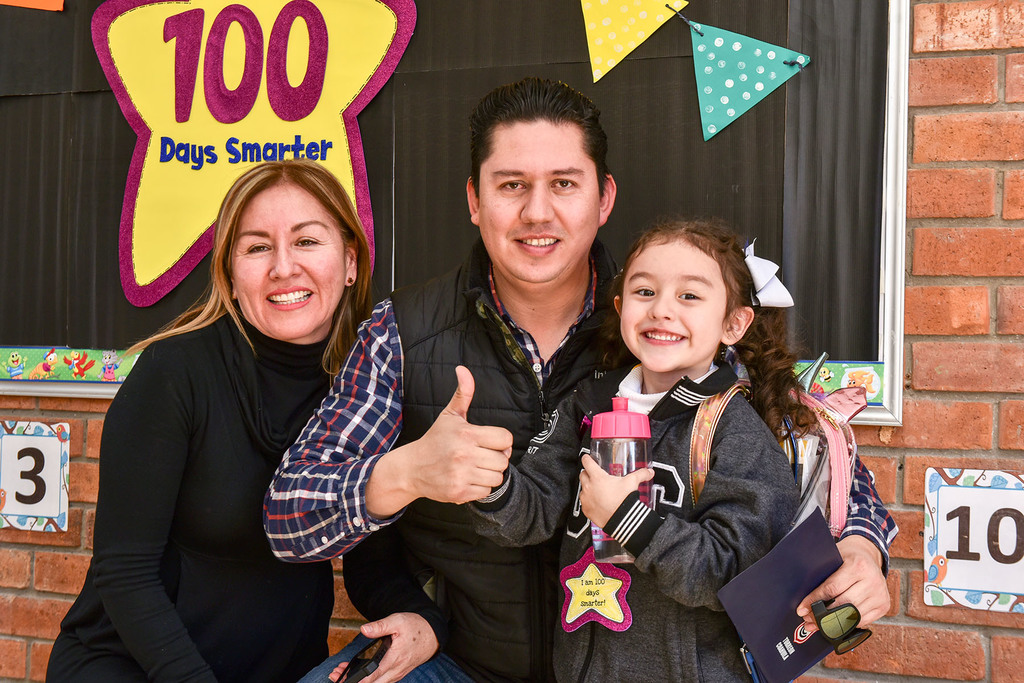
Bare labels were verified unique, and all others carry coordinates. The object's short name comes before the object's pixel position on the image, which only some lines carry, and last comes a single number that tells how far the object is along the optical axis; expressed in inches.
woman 61.6
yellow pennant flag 79.0
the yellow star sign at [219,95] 86.0
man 63.6
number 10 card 73.0
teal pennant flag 76.5
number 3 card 97.1
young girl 49.3
